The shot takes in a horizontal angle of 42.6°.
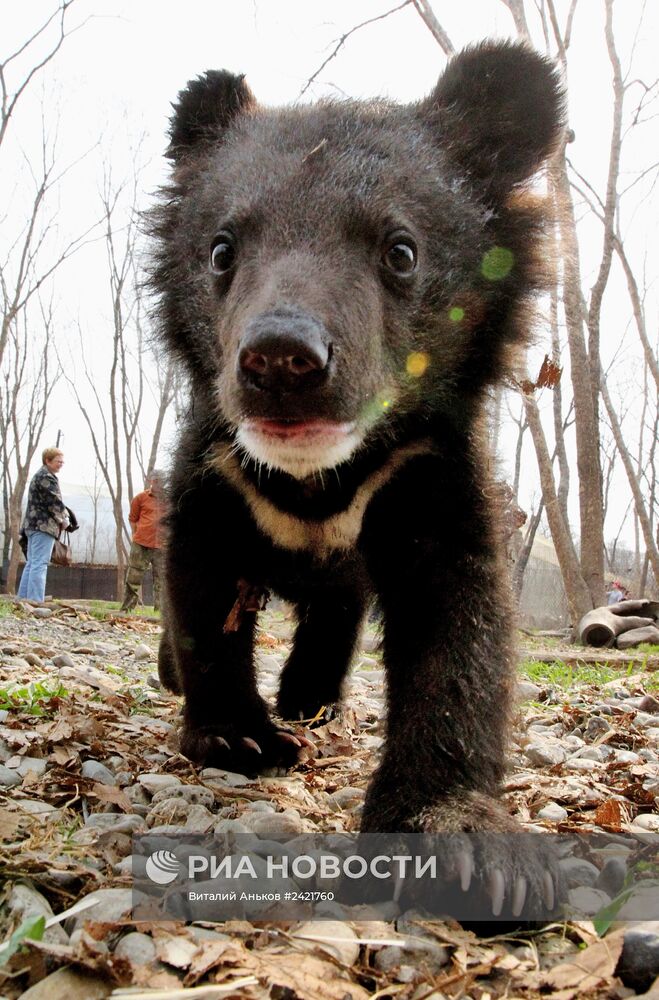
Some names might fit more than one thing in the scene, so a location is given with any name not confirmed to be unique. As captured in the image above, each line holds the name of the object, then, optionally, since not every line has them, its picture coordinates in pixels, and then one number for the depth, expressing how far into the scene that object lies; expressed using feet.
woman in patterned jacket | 38.34
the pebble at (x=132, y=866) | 5.97
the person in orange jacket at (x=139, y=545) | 39.29
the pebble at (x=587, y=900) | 6.09
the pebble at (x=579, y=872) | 6.62
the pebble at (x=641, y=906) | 5.73
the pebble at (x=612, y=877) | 6.48
